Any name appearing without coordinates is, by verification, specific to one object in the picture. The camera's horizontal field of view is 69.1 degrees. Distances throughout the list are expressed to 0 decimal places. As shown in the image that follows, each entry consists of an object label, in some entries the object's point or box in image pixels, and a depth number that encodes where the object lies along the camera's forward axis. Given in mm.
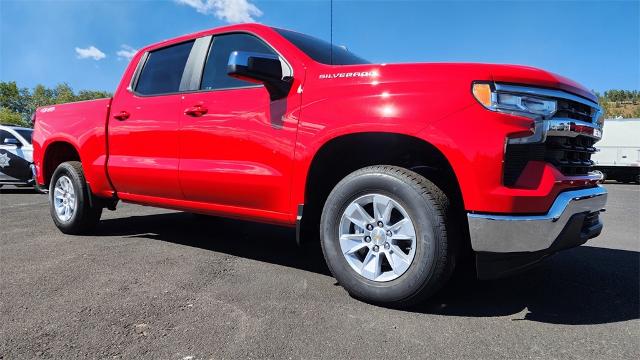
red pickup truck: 2541
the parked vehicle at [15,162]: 10148
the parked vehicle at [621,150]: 20078
